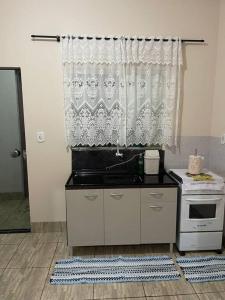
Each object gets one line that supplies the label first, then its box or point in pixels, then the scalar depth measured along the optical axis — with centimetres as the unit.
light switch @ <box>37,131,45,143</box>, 265
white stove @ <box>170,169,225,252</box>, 229
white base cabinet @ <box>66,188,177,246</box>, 228
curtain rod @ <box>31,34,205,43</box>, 246
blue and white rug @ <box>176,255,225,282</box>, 209
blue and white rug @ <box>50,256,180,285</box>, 206
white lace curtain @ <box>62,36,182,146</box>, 249
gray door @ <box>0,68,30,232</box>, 287
